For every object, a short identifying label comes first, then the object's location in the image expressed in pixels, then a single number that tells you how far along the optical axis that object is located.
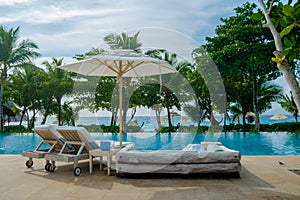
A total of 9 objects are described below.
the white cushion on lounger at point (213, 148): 3.99
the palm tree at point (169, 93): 15.24
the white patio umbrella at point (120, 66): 4.19
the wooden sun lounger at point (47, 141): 4.25
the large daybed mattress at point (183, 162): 3.65
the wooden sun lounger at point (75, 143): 3.91
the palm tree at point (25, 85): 17.30
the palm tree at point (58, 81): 17.19
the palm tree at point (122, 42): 13.74
